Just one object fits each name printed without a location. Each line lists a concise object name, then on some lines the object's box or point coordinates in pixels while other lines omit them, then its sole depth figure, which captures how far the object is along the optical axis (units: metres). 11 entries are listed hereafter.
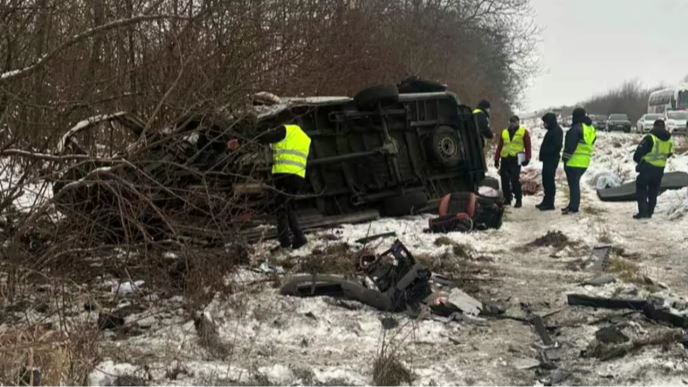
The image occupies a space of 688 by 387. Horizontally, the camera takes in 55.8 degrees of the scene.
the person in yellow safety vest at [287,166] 7.16
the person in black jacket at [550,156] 11.23
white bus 36.19
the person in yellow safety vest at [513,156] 11.44
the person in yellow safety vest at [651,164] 9.94
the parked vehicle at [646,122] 37.00
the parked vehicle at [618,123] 43.94
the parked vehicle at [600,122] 50.04
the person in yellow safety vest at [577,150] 10.70
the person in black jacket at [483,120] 11.14
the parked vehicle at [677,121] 31.81
